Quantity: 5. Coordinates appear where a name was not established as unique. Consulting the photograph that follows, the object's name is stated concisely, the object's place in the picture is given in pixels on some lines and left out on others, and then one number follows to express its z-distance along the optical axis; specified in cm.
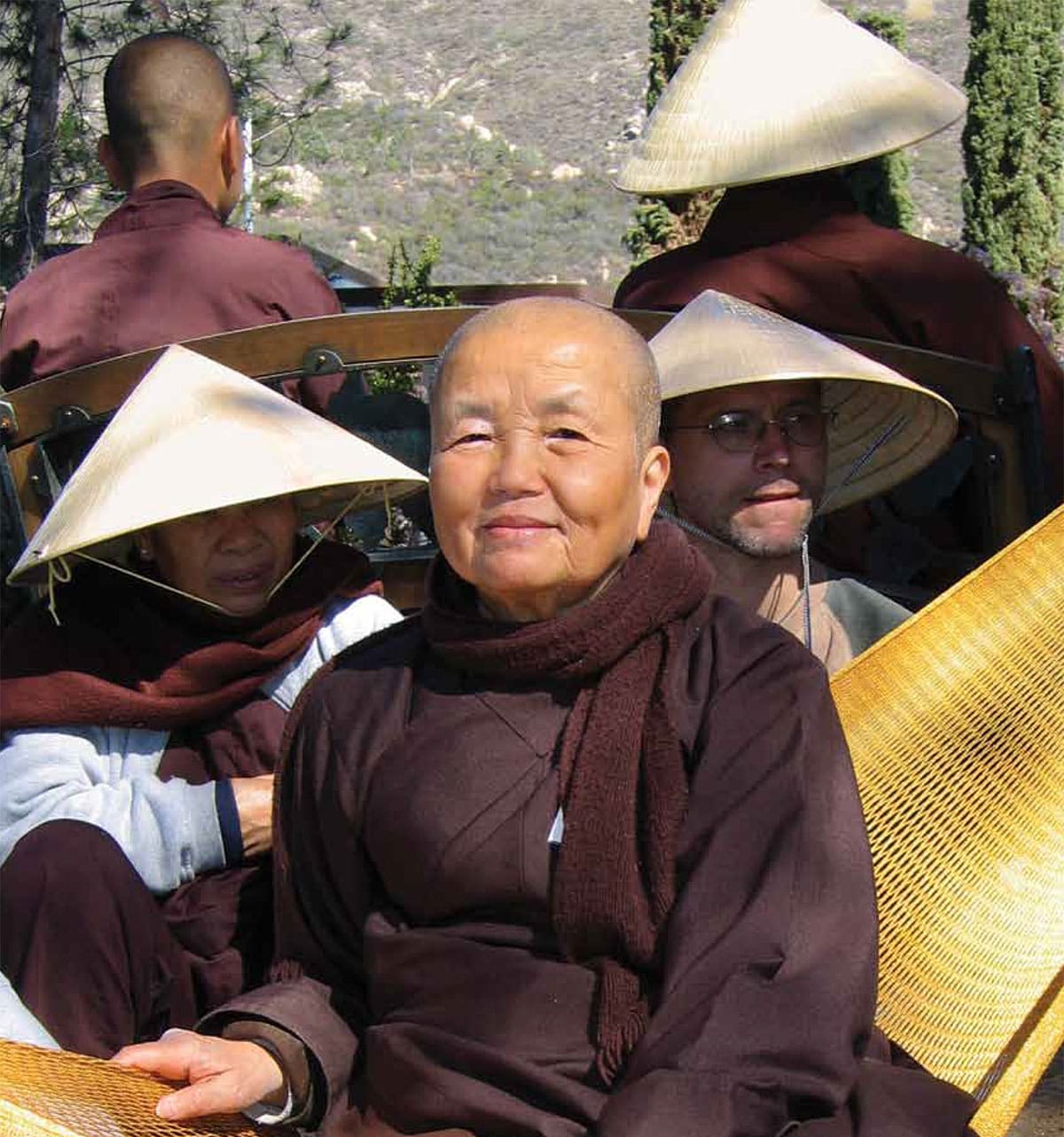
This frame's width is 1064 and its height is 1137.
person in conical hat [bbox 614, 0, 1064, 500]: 334
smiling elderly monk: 175
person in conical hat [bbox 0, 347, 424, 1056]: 229
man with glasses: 262
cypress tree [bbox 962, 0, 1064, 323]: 1766
